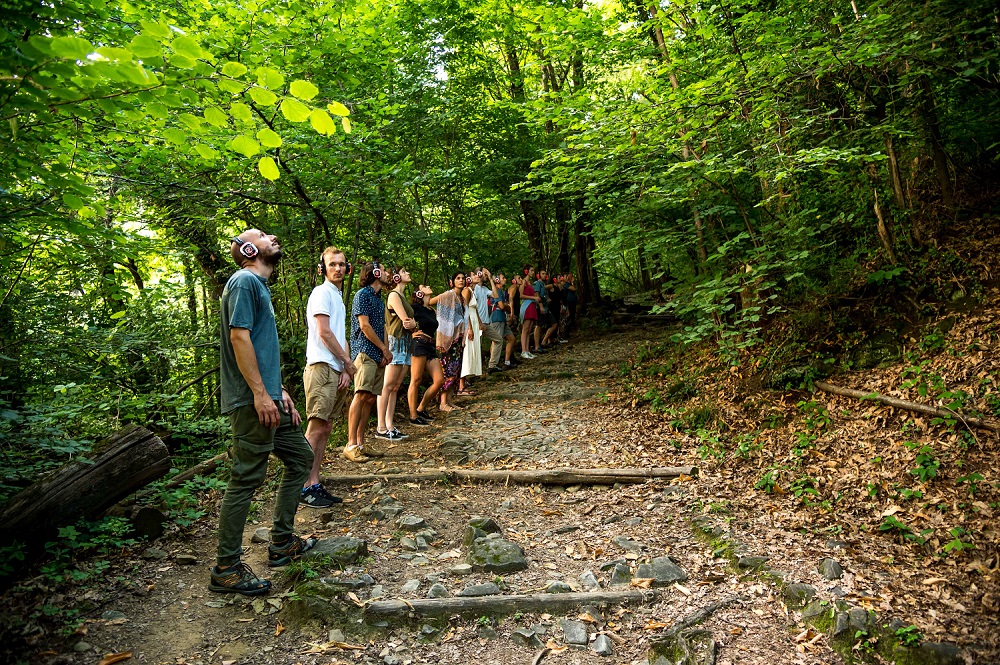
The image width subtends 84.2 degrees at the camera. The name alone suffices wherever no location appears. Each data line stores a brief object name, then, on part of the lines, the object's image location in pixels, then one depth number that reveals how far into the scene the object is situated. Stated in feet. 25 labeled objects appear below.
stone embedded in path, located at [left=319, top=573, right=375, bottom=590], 12.48
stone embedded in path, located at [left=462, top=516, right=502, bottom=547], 15.48
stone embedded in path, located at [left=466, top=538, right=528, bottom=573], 13.93
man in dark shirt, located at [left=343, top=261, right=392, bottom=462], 21.17
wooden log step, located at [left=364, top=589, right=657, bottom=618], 11.78
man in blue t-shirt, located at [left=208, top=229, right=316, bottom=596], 12.00
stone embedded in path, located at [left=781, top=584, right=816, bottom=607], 12.08
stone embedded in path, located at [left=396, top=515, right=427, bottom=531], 16.33
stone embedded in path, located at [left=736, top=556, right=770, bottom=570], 13.56
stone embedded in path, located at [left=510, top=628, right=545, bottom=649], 11.28
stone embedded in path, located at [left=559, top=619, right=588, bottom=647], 11.29
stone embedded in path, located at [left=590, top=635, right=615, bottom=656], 11.00
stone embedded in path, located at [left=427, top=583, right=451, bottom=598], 12.50
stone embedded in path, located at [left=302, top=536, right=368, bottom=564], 13.66
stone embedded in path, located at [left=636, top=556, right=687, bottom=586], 13.30
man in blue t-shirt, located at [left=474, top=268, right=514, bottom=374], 36.19
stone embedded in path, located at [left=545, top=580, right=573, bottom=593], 12.95
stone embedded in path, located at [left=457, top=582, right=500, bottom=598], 12.64
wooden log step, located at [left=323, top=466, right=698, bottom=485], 19.63
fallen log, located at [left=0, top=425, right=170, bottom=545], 12.44
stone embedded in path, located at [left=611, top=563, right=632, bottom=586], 13.35
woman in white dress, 32.76
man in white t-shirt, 16.75
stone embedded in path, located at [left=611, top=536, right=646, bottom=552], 15.05
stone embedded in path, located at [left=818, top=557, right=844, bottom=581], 12.75
